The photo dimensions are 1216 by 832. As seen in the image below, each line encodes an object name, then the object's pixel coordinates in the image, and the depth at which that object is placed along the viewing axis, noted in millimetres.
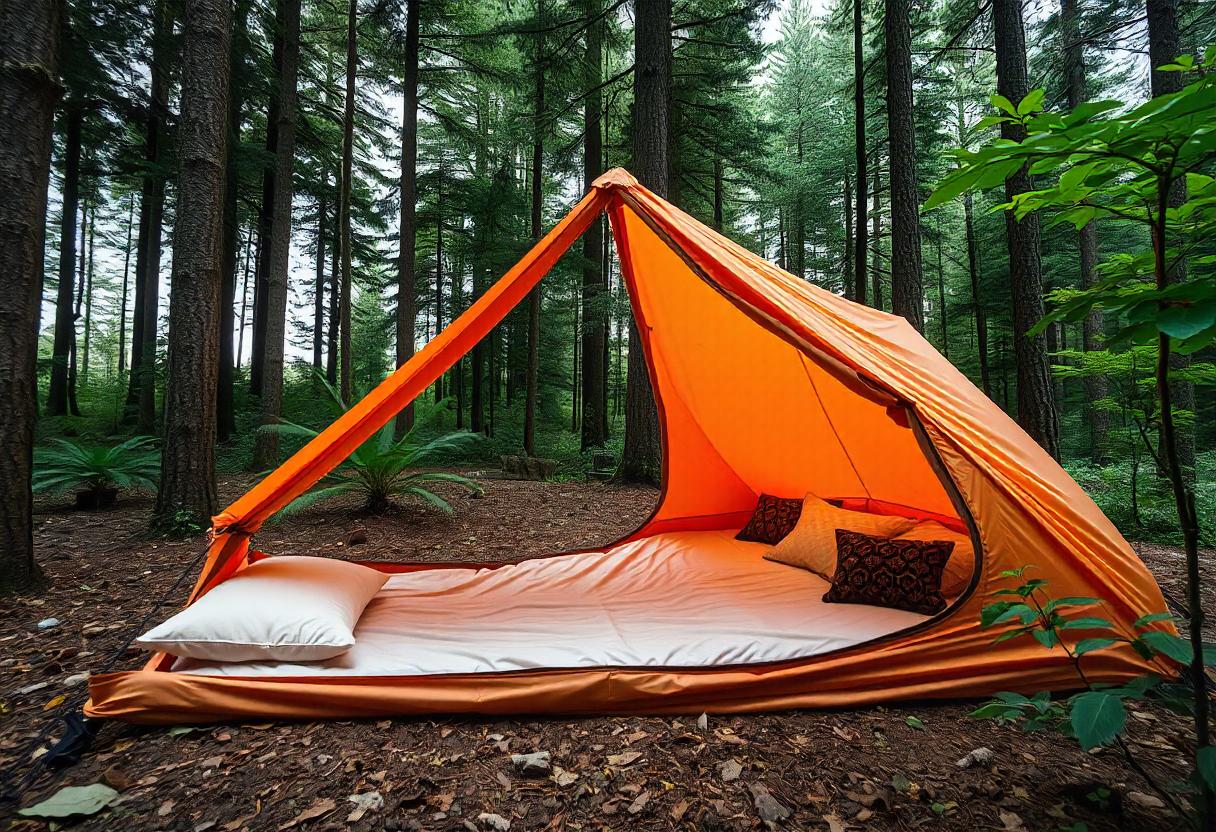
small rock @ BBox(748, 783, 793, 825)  1230
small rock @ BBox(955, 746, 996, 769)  1401
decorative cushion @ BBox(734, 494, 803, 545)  3324
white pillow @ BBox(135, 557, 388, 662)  1644
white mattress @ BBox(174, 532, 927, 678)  1790
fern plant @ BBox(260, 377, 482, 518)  3889
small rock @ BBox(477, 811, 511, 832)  1210
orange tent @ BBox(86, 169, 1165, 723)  1615
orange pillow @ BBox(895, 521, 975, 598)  2141
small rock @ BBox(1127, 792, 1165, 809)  1221
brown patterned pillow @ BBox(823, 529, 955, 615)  2100
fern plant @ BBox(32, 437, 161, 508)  4016
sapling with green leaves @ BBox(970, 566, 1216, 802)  897
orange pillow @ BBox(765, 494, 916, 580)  2668
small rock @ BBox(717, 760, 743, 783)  1367
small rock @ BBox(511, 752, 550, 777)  1386
